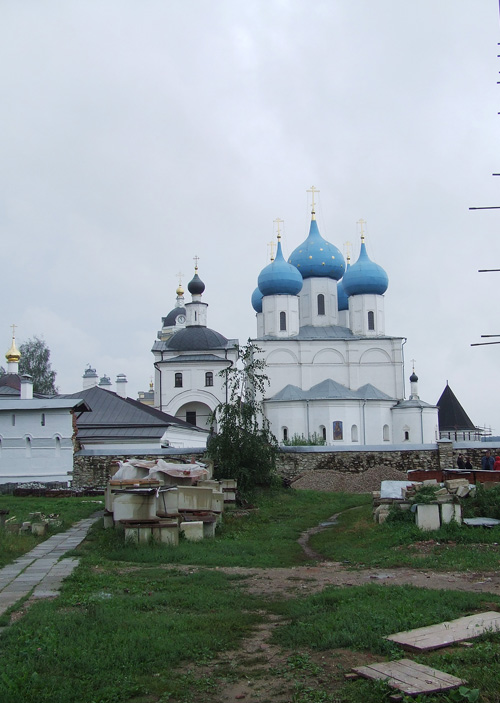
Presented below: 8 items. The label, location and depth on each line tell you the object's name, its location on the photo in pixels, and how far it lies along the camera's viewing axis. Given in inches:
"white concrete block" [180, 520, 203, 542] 424.2
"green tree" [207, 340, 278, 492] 748.0
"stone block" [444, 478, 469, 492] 497.4
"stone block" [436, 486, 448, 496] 462.6
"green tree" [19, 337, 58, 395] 2050.9
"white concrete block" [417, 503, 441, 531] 424.5
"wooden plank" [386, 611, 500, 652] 193.5
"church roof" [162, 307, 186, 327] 2445.3
